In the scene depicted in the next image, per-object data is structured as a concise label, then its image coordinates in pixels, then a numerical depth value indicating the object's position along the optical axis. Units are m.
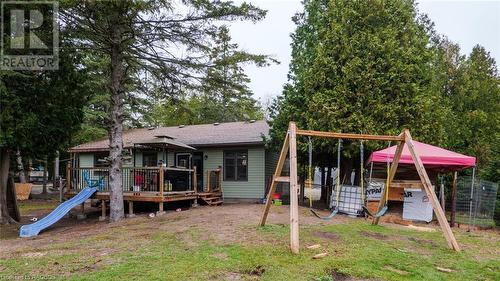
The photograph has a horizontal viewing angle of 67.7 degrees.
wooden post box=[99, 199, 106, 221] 13.25
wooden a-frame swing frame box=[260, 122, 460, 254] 6.07
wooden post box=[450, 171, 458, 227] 10.21
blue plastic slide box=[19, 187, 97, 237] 10.42
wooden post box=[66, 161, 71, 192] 14.95
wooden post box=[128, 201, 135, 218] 12.53
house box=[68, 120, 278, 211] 14.23
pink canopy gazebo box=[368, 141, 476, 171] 9.89
